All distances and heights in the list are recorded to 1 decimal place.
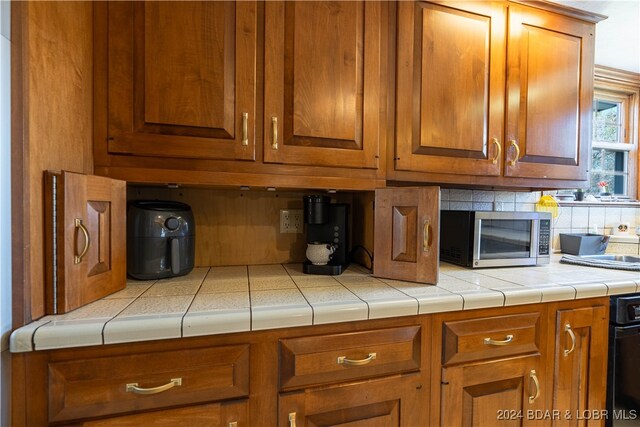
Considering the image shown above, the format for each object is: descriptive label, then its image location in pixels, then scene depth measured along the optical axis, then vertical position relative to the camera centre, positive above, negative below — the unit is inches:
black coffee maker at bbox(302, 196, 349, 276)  46.8 -4.0
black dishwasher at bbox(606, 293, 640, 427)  42.1 -24.0
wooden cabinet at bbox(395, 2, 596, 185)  44.3 +20.3
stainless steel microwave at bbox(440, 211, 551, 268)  50.0 -6.0
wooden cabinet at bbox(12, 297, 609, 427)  25.3 -18.9
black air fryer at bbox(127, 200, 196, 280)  38.8 -5.3
